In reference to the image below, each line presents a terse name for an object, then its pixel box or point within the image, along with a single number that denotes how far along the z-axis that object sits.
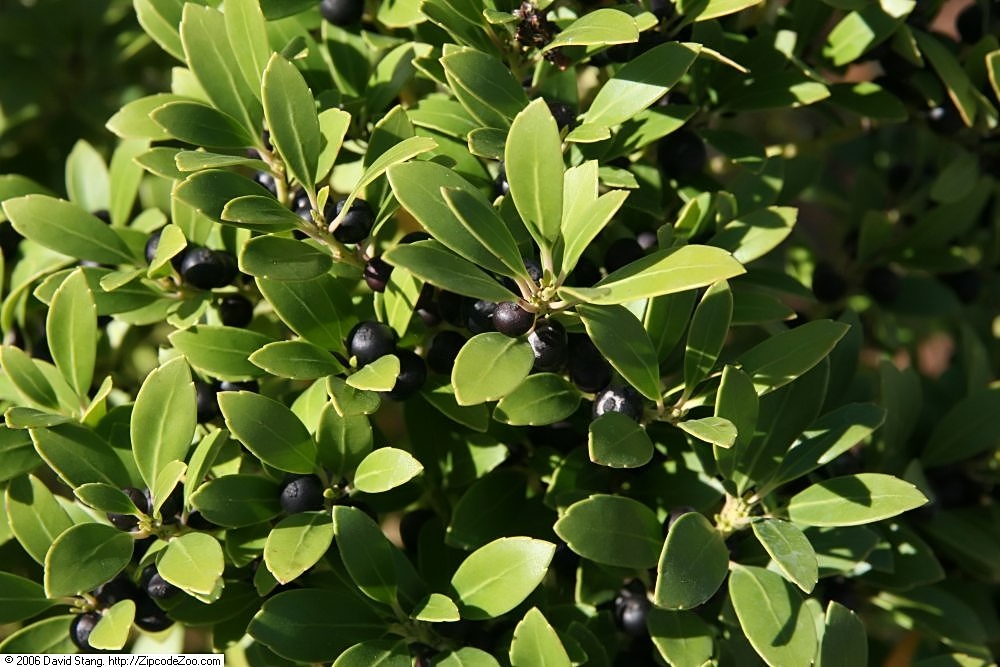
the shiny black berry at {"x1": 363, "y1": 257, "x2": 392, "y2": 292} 0.46
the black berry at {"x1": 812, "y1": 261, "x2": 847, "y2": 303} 0.55
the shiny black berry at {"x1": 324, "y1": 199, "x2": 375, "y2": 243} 0.46
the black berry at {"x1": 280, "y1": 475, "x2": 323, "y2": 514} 0.46
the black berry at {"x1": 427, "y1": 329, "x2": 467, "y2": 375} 0.47
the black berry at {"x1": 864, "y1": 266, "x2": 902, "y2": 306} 0.55
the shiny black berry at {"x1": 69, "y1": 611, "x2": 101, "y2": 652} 0.47
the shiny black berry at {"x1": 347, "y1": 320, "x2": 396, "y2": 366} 0.46
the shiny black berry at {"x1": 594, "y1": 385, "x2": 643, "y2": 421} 0.45
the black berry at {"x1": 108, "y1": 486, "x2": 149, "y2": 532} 0.46
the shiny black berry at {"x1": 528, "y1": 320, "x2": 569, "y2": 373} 0.45
